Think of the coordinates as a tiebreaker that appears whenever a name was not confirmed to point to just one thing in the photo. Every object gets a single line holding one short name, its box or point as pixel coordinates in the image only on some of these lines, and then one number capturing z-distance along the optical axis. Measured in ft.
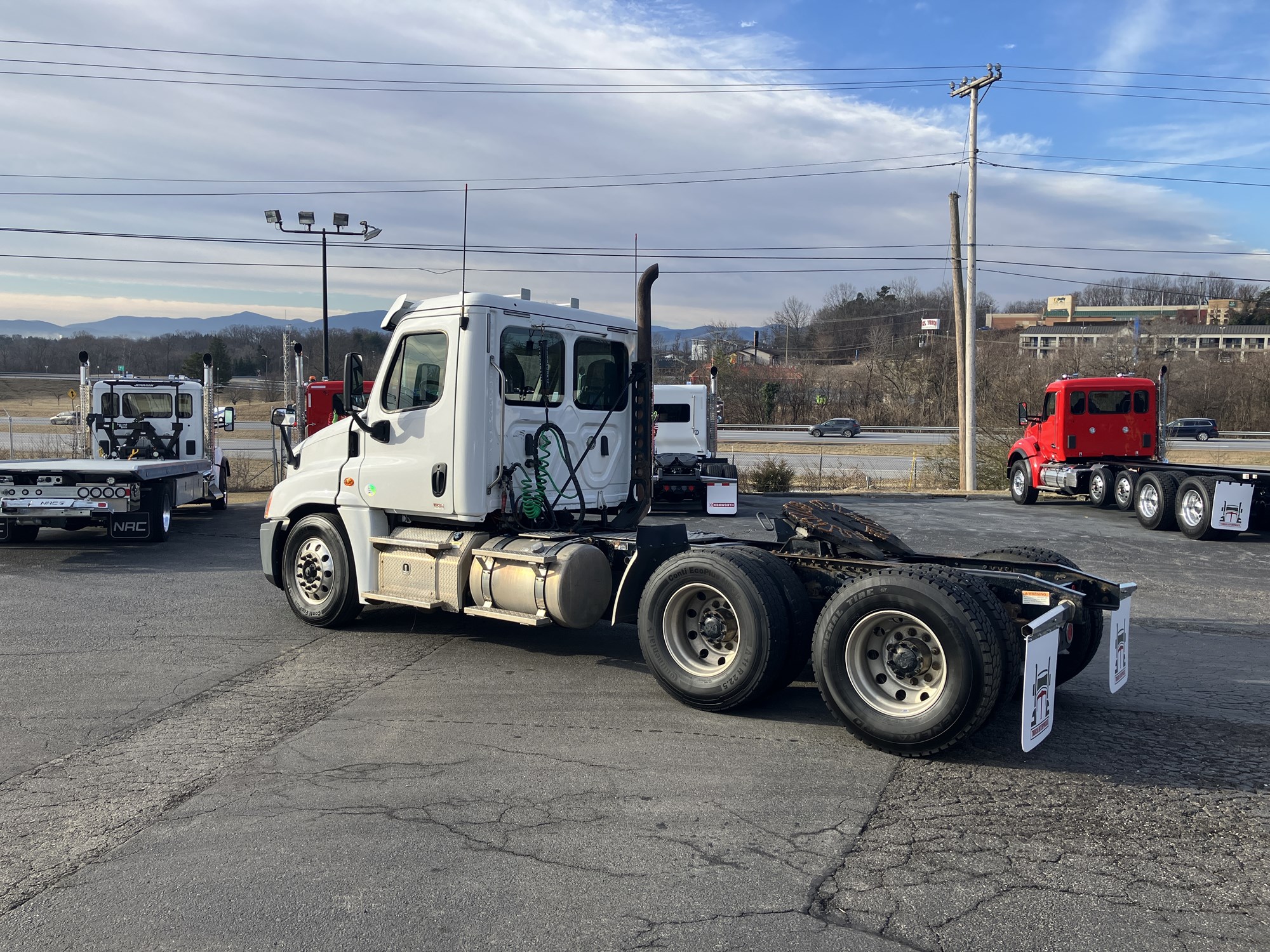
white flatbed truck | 40.22
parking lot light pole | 105.81
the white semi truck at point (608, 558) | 17.22
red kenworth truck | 59.77
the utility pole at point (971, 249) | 86.69
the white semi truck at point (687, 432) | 65.57
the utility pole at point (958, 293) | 91.54
